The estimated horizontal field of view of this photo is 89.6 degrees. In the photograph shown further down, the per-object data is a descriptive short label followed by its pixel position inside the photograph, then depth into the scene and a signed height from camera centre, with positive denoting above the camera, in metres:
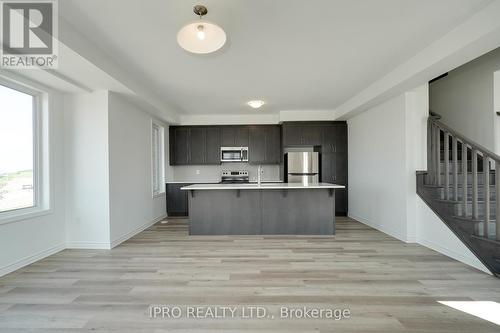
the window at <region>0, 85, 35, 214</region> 3.00 +0.24
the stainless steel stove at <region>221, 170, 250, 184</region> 6.74 -0.30
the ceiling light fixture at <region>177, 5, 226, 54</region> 1.98 +1.06
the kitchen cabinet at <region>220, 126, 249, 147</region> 6.60 +0.83
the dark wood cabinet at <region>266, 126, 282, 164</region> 6.59 +0.59
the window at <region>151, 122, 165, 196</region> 5.94 +0.23
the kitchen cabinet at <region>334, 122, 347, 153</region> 6.18 +0.70
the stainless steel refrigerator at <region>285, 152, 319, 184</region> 6.03 +0.00
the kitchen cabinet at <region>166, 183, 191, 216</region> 6.31 -0.83
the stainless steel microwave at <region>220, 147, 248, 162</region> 6.60 +0.33
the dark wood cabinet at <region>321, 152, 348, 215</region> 6.11 -0.18
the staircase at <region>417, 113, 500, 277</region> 2.75 -0.42
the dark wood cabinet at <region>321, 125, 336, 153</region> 6.16 +0.68
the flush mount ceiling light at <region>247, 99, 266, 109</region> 4.70 +1.20
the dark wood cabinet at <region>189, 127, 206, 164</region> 6.61 +0.58
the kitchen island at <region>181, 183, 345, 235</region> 4.46 -0.79
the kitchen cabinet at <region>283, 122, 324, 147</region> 6.16 +0.79
